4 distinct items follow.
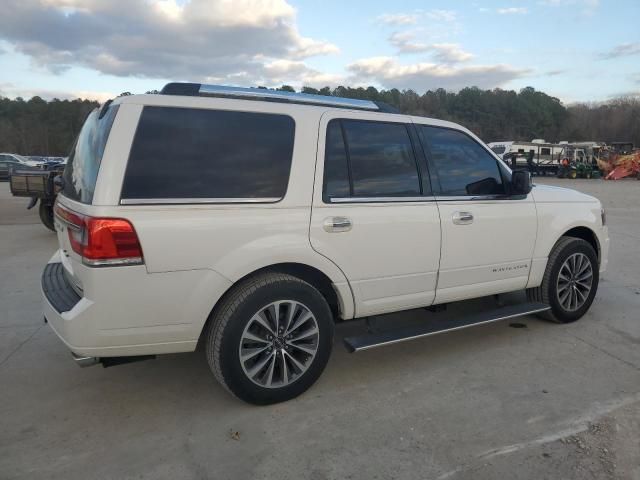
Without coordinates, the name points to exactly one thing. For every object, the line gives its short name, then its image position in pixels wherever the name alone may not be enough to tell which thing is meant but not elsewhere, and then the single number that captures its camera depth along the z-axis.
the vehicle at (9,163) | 31.60
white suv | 2.71
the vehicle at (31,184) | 9.41
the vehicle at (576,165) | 39.19
